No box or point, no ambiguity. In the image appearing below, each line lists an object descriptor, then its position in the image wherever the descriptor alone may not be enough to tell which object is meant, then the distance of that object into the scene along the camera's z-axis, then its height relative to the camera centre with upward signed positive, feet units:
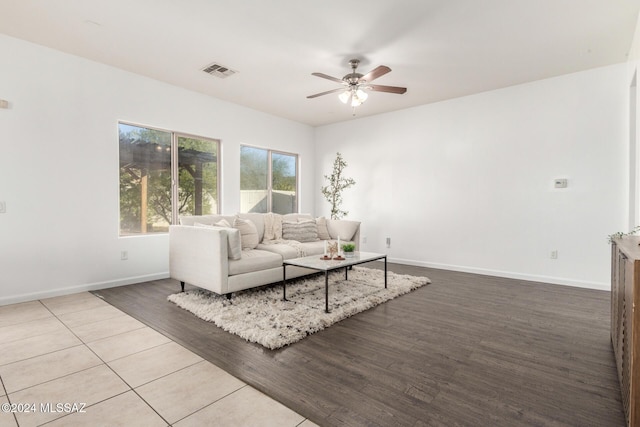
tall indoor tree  21.35 +1.81
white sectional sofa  10.99 -1.42
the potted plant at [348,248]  13.04 -1.49
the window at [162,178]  14.26 +1.74
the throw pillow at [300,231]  15.89 -0.93
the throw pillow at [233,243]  11.18 -1.05
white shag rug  8.61 -3.07
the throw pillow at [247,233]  13.52 -0.85
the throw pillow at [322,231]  17.21 -1.00
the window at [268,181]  19.08 +2.05
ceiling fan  12.19 +4.89
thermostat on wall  14.02 +1.24
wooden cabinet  4.53 -1.87
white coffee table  10.47 -1.78
